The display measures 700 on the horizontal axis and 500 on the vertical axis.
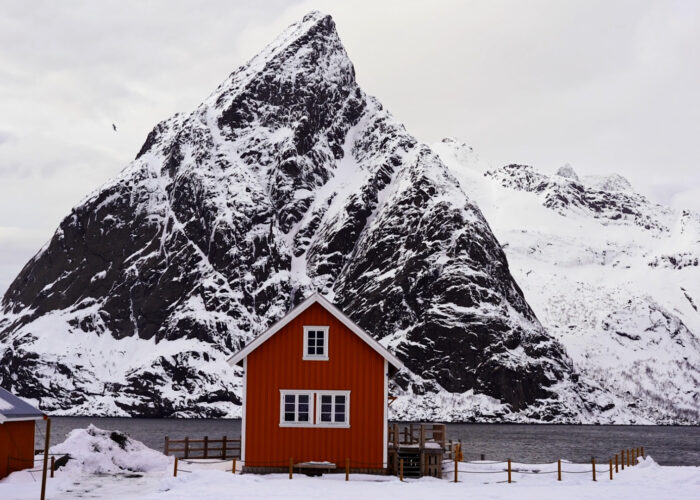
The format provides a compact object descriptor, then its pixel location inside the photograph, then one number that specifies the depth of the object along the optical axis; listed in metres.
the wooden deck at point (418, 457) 53.31
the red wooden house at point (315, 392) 53.69
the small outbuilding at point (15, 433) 46.88
